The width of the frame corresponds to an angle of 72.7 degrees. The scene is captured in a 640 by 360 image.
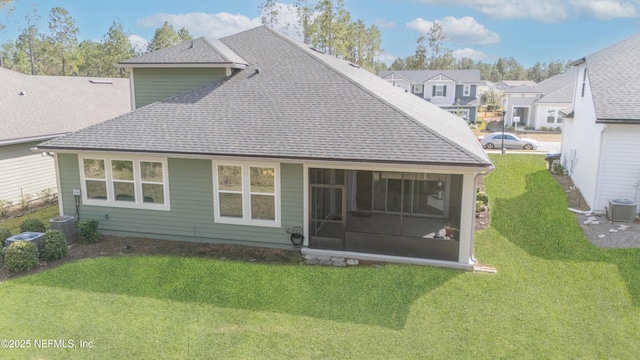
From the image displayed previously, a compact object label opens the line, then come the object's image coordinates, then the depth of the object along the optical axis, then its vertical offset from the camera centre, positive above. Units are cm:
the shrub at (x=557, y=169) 2084 -237
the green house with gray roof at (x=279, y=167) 1041 -125
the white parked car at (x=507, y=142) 3153 -161
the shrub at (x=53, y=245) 1066 -315
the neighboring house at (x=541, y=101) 4175 +185
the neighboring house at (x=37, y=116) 1627 +3
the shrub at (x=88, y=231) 1185 -309
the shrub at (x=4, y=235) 1134 -312
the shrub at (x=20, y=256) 1002 -323
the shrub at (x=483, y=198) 1529 -278
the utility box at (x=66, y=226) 1173 -295
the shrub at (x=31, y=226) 1206 -302
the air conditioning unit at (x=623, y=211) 1323 -273
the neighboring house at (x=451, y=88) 4894 +357
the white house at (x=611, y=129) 1357 -27
